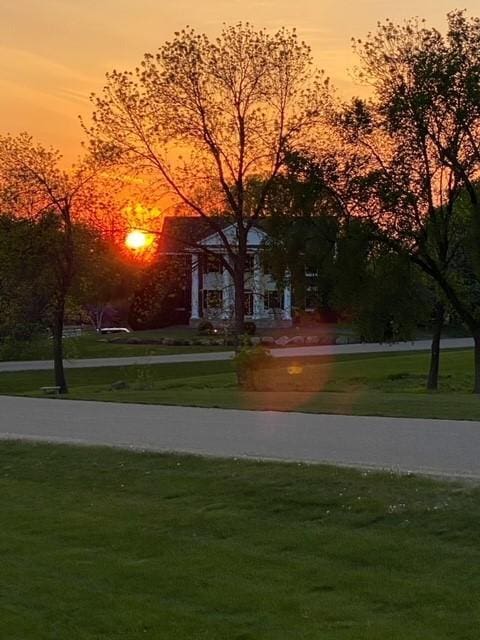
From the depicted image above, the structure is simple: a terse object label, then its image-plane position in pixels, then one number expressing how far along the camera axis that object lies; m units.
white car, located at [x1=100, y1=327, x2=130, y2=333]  63.72
